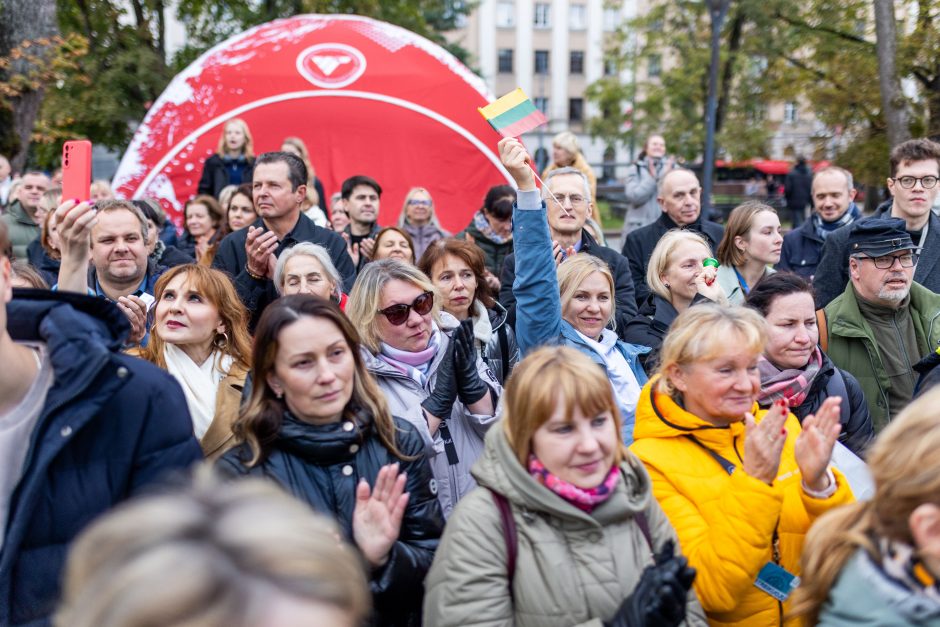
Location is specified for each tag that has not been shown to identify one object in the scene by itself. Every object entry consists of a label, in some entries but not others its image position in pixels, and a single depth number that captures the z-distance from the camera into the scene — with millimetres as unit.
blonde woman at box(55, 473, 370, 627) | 1316
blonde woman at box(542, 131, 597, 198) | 9469
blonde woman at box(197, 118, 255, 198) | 10328
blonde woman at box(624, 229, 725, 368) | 5137
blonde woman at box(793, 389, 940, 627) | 2170
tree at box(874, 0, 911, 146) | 11070
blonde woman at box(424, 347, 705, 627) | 2689
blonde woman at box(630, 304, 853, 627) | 2949
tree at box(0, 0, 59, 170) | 12531
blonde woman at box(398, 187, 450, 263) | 8945
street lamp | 10930
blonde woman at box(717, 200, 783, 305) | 6117
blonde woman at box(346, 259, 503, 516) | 3840
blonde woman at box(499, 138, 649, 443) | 4156
